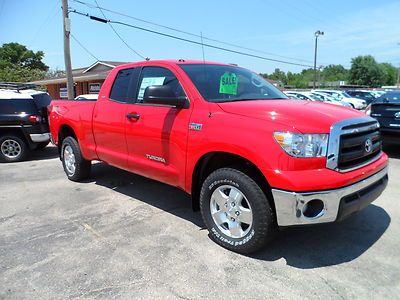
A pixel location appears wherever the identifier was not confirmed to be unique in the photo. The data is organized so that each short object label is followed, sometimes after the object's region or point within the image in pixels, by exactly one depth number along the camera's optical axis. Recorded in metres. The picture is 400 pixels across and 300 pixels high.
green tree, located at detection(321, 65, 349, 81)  132.75
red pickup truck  3.10
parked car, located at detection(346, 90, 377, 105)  34.15
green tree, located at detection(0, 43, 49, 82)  54.84
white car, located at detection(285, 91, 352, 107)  25.62
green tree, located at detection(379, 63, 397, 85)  115.71
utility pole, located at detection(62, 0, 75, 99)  16.64
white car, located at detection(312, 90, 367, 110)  29.78
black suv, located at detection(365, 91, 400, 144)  7.98
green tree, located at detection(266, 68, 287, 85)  127.66
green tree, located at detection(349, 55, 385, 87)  106.38
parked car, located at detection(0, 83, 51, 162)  8.50
